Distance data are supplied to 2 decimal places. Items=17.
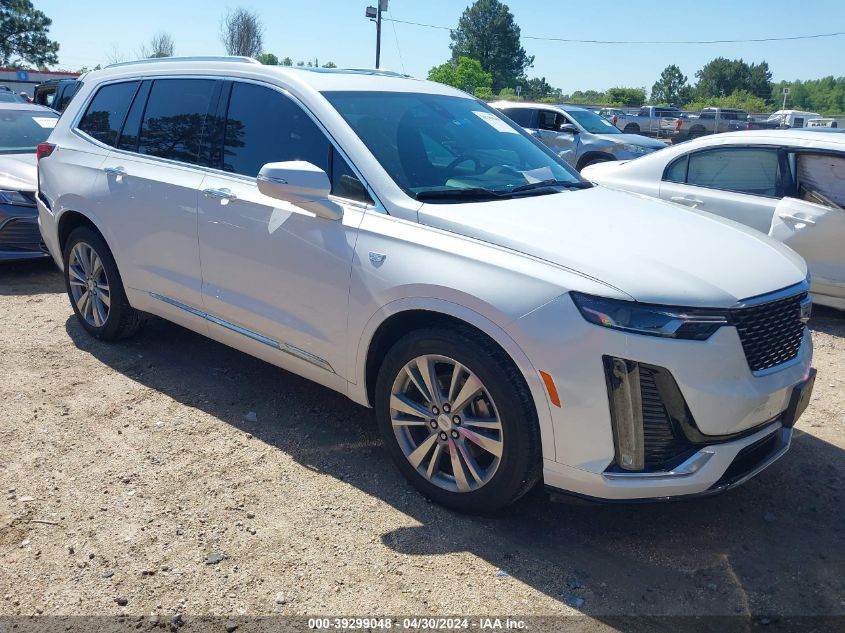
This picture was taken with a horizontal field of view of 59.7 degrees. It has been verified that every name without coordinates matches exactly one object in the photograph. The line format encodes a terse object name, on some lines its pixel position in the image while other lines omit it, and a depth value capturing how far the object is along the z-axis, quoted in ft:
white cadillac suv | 8.93
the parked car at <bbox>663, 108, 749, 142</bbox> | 105.50
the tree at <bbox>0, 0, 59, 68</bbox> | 223.71
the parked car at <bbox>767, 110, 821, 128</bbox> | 104.99
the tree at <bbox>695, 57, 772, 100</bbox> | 360.28
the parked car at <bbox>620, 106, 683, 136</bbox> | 110.73
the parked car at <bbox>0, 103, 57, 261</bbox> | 22.74
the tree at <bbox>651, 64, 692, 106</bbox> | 418.31
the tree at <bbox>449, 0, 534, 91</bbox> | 362.94
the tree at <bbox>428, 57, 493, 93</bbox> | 164.54
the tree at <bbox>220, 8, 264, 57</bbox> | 182.19
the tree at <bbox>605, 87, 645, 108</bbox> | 295.07
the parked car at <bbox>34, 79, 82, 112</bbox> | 66.47
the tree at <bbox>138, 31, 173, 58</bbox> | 187.01
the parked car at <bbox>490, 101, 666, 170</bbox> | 44.57
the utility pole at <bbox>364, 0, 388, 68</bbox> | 91.25
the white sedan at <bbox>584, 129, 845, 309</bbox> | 19.11
